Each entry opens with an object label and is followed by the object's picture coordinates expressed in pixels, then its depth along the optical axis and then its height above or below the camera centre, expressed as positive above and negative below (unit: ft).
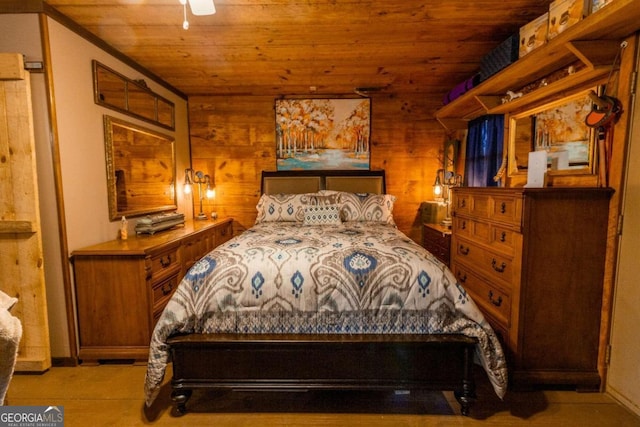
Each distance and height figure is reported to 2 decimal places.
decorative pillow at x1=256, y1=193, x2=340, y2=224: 10.66 -0.75
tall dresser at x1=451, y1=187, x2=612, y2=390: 5.53 -1.86
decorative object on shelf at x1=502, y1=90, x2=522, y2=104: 7.77 +2.29
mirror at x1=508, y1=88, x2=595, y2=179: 6.01 +1.04
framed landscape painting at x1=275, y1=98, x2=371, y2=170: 12.21 +2.06
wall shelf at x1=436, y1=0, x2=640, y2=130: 4.69 +2.49
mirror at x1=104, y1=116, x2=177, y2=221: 7.91 +0.46
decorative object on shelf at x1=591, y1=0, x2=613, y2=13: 4.73 +2.85
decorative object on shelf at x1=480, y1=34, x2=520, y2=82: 6.99 +3.09
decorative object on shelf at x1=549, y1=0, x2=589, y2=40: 5.17 +3.03
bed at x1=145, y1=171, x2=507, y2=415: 5.22 -2.58
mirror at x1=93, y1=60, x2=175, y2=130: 7.55 +2.54
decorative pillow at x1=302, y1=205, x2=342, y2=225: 9.59 -0.99
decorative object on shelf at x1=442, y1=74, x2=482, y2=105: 8.70 +2.95
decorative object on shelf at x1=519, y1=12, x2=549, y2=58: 6.08 +3.11
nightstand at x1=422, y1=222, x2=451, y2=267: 9.41 -1.92
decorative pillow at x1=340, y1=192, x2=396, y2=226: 10.39 -0.85
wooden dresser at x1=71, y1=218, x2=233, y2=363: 6.59 -2.52
